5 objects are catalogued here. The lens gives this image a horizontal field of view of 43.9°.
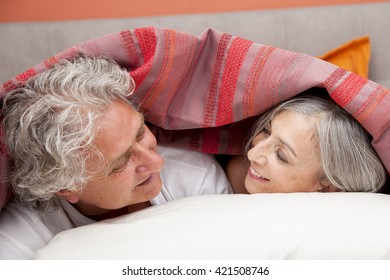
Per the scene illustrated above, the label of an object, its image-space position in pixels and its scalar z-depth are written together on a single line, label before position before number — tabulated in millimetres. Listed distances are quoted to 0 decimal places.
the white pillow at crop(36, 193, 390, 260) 905
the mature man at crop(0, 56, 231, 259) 984
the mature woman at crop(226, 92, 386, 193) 1126
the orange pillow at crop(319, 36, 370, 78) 1564
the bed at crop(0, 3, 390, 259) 916
